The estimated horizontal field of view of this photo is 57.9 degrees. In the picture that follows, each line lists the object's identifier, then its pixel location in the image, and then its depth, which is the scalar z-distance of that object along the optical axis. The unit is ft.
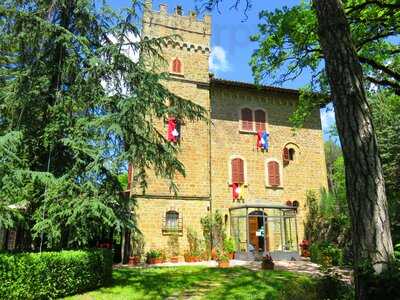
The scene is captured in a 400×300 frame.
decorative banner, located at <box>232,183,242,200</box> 66.80
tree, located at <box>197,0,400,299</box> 14.88
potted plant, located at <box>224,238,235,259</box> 62.34
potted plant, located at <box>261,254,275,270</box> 48.31
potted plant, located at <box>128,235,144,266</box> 57.36
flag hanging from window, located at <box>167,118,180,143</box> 64.69
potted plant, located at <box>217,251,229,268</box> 50.78
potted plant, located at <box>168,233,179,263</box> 60.60
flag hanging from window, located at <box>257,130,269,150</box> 70.85
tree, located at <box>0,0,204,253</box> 31.89
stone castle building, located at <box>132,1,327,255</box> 63.00
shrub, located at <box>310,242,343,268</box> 54.12
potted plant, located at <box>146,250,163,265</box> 58.08
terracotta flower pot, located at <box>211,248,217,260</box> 61.53
